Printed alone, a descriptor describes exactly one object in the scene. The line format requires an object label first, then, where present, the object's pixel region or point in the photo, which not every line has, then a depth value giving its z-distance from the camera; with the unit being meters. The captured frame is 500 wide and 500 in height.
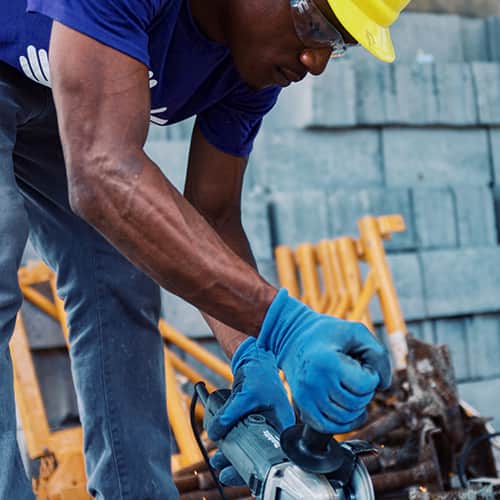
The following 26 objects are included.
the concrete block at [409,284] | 4.28
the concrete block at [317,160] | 4.25
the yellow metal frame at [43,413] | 2.73
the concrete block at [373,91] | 4.41
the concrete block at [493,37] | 4.82
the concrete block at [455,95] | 4.56
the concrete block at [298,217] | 4.19
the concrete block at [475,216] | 4.53
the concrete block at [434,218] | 4.43
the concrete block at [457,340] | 4.38
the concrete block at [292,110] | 4.31
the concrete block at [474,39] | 4.85
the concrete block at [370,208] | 4.29
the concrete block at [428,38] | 4.69
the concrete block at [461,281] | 4.36
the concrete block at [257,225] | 4.07
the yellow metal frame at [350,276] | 3.68
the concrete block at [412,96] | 4.47
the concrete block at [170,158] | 4.04
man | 1.36
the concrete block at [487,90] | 4.64
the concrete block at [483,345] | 4.43
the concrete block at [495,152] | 4.69
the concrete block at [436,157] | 4.50
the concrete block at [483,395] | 4.25
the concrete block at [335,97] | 4.29
